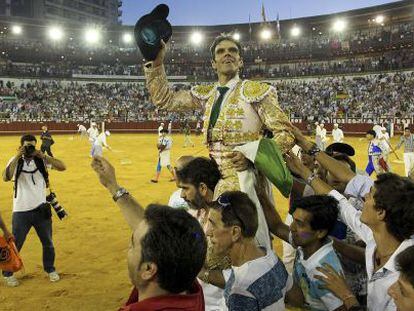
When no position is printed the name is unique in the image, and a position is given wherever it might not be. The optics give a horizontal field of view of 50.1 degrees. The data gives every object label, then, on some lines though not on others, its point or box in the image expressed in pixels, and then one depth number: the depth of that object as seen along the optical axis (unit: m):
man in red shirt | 1.55
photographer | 5.78
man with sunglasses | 2.28
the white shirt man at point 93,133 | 17.31
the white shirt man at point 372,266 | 2.37
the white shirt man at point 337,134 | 19.28
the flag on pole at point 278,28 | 49.16
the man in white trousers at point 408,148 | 12.80
